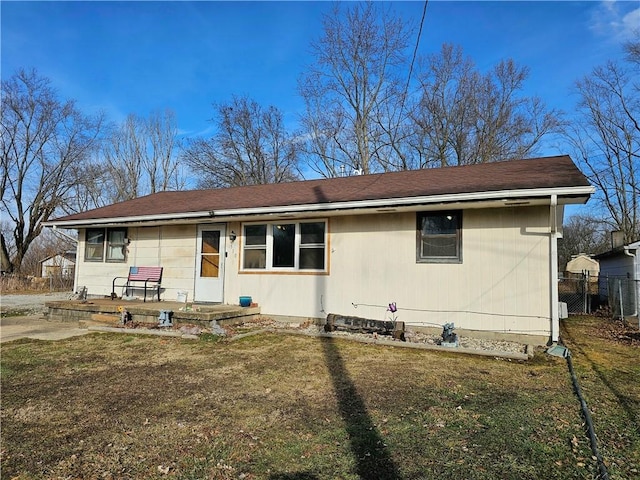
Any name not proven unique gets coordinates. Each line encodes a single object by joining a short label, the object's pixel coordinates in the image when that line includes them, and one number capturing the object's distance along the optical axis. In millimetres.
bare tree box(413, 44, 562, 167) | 21781
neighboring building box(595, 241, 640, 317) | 10945
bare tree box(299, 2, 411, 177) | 20969
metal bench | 10500
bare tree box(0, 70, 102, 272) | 23531
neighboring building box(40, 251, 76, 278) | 22578
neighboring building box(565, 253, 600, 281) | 28406
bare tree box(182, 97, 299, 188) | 27062
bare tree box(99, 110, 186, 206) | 29969
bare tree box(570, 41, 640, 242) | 23594
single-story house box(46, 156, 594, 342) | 6867
